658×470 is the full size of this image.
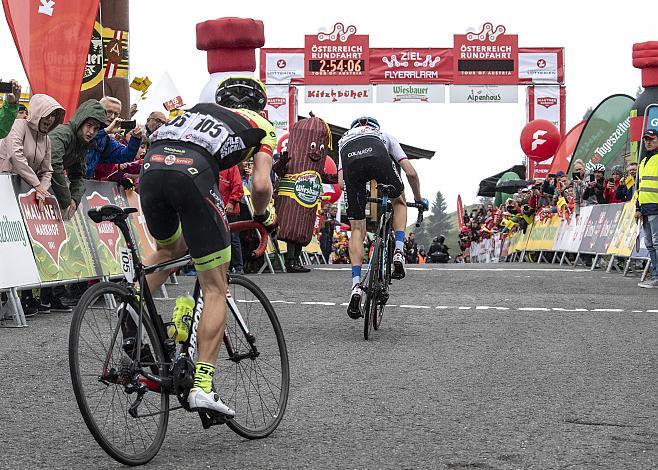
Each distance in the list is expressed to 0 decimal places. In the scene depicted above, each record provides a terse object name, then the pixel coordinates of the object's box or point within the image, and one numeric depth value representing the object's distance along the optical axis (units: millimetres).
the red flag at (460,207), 67938
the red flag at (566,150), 36562
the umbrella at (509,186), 45547
